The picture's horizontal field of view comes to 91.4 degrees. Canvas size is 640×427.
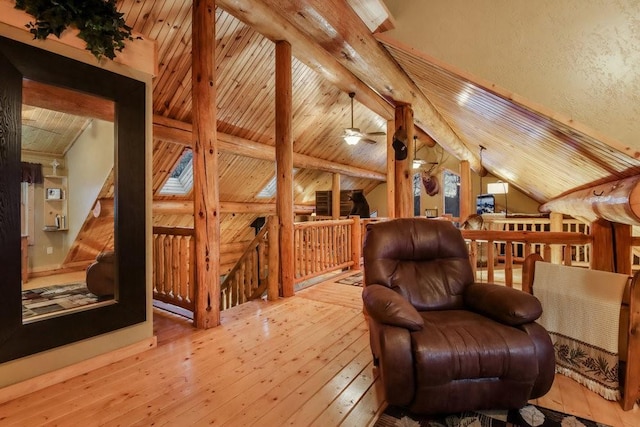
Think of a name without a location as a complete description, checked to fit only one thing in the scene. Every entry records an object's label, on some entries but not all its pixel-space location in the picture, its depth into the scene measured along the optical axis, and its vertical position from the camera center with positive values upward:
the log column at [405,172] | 4.16 +0.58
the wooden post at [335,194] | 8.78 +0.59
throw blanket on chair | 1.81 -0.68
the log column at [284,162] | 3.66 +0.63
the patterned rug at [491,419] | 1.55 -1.05
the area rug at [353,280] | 4.52 -0.98
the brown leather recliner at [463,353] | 1.51 -0.69
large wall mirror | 1.78 +0.12
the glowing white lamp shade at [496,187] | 7.91 +0.66
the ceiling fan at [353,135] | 5.08 +1.32
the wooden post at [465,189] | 8.23 +0.65
